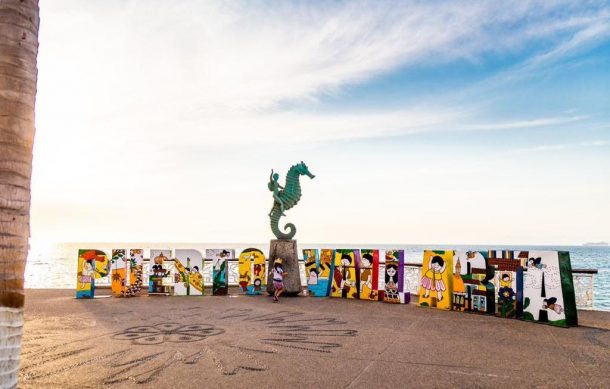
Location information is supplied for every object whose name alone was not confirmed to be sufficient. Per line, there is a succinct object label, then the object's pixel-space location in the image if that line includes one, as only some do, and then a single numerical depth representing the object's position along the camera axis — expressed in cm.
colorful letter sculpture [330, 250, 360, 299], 1631
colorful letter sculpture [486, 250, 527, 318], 1227
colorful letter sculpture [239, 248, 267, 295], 1752
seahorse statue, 1803
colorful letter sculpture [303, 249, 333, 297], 1703
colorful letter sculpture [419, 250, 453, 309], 1388
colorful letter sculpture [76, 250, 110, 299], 1633
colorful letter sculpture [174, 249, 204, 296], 1712
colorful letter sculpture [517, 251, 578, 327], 1120
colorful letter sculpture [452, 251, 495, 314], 1297
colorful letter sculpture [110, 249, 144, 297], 1670
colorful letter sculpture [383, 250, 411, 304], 1510
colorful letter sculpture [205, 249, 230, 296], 1720
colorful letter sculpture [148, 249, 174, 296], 1709
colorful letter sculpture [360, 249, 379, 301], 1580
